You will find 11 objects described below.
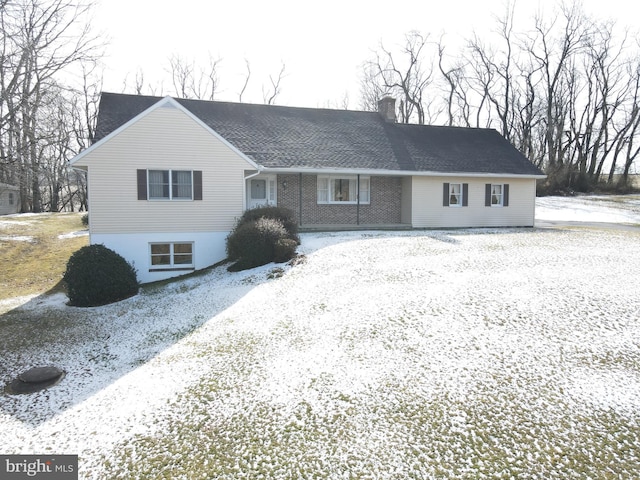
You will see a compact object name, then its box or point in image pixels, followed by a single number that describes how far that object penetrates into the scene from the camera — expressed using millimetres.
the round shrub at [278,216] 14703
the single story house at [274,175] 14305
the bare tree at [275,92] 45750
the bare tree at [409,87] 46250
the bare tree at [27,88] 16578
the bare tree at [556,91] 41031
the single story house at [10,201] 38688
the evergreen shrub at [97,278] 11859
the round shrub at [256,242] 13383
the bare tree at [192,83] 45656
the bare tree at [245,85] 45656
